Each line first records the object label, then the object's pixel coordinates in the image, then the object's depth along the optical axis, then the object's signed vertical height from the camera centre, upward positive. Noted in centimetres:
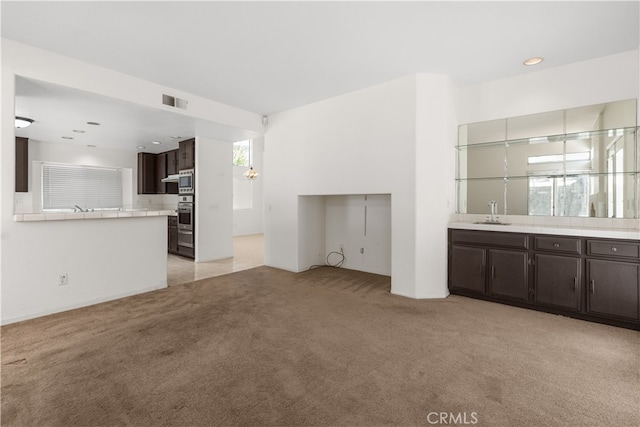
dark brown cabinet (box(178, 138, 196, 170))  616 +116
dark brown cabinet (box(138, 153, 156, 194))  780 +96
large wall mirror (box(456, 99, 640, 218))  334 +58
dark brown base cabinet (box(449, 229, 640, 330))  288 -68
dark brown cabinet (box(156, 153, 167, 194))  766 +100
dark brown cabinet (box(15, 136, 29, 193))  613 +95
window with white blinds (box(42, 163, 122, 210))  679 +56
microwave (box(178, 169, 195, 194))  615 +60
